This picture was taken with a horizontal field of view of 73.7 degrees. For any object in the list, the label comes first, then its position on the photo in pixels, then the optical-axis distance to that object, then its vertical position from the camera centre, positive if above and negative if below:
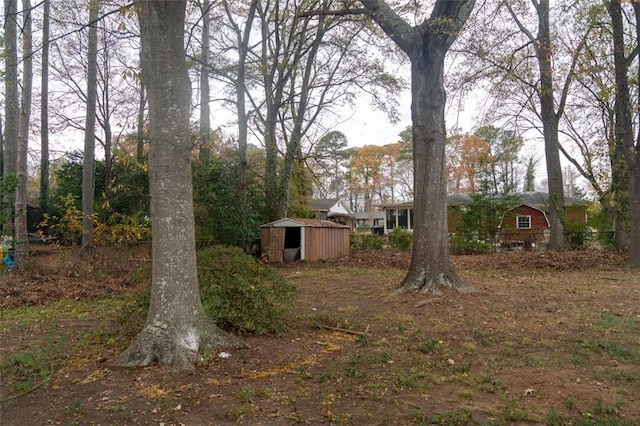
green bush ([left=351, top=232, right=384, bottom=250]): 17.22 -0.42
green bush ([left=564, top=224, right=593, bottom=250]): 15.70 -0.25
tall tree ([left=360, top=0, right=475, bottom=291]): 7.32 +1.54
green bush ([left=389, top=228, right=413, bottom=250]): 17.06 -0.35
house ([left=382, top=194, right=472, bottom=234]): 27.97 +1.35
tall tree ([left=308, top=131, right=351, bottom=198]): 22.11 +4.89
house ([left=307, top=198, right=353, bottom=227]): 35.54 +1.97
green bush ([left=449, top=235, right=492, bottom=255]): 16.22 -0.59
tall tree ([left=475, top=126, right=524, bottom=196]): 17.34 +3.00
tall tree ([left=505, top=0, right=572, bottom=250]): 14.07 +3.82
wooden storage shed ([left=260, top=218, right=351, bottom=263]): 14.58 -0.26
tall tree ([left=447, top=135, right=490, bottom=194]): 35.66 +5.90
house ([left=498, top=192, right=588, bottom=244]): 18.00 +0.60
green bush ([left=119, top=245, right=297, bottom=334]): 4.37 -0.66
